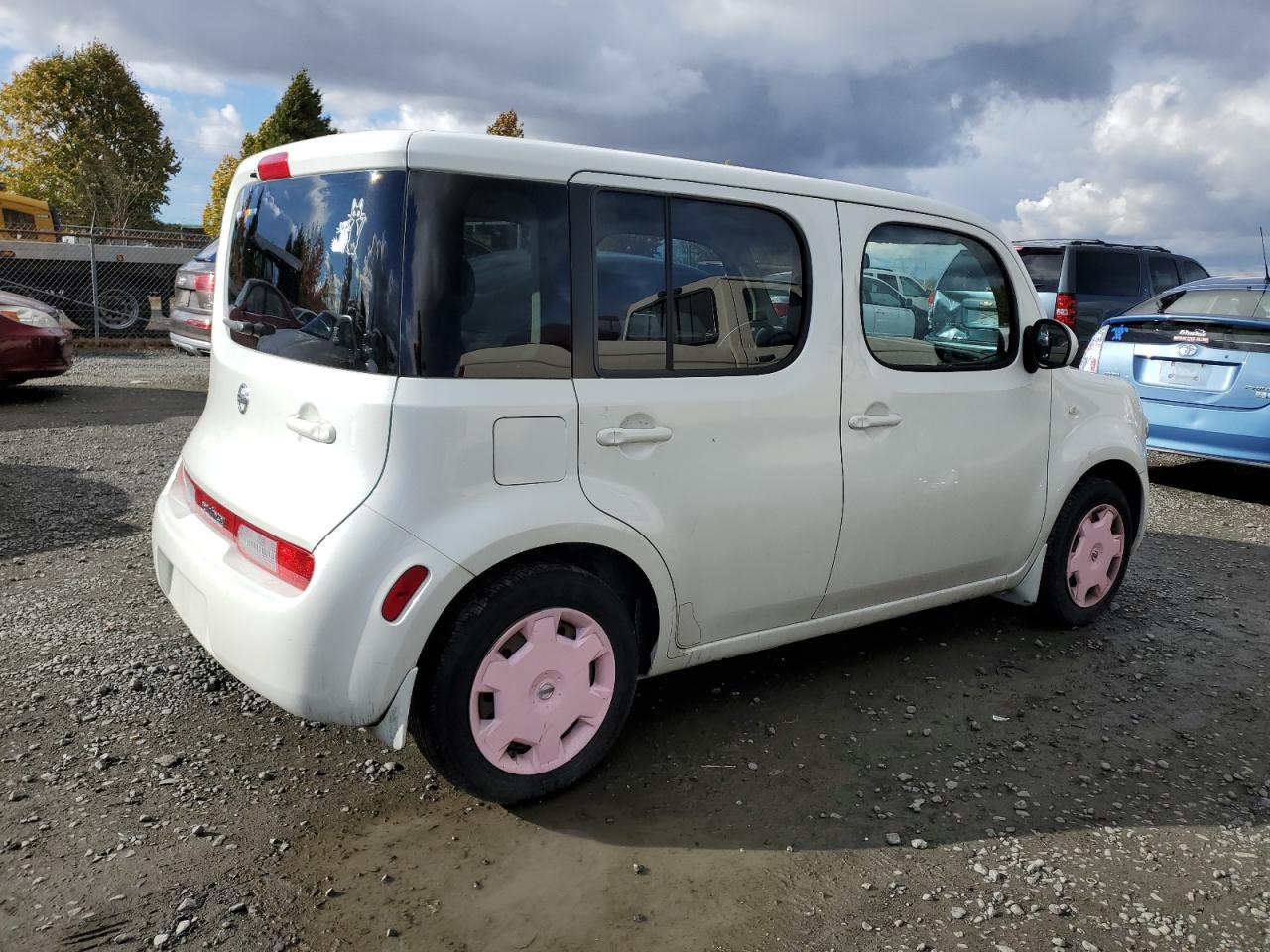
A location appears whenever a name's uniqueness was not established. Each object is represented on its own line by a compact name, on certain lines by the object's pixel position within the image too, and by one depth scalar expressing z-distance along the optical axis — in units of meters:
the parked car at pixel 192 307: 11.07
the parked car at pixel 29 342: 9.80
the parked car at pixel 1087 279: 11.06
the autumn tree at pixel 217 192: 49.00
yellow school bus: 21.14
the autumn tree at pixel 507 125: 39.95
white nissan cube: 2.64
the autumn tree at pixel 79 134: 43.78
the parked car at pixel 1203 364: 6.95
